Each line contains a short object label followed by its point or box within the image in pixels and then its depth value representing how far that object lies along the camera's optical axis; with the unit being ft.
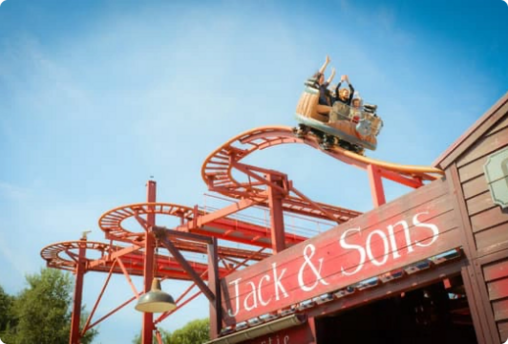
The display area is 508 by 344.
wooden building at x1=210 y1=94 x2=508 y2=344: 17.06
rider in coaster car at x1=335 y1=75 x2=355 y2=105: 42.45
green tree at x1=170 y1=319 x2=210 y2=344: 130.99
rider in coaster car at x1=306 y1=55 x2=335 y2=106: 41.93
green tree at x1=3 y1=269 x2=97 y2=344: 99.19
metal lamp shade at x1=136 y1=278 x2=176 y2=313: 27.30
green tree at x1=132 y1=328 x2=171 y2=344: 135.69
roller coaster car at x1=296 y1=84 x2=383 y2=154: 41.29
